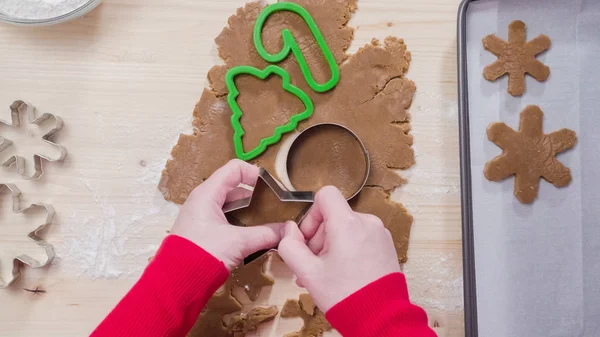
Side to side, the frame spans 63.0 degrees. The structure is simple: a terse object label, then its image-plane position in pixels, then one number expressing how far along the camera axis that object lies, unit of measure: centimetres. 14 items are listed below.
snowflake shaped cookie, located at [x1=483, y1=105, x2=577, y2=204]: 87
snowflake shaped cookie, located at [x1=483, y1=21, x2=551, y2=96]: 89
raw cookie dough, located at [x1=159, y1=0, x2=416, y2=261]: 89
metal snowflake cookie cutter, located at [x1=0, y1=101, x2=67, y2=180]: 90
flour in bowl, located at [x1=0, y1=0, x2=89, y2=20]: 91
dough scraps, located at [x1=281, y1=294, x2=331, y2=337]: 87
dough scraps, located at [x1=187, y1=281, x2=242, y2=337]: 87
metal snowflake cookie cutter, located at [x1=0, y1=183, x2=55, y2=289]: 89
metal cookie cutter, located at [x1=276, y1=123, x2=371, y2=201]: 87
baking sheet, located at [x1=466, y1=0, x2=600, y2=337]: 86
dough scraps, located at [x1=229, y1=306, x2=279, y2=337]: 88
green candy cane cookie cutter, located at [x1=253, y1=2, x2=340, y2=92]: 90
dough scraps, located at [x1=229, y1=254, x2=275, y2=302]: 88
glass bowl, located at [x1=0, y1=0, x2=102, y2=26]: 90
